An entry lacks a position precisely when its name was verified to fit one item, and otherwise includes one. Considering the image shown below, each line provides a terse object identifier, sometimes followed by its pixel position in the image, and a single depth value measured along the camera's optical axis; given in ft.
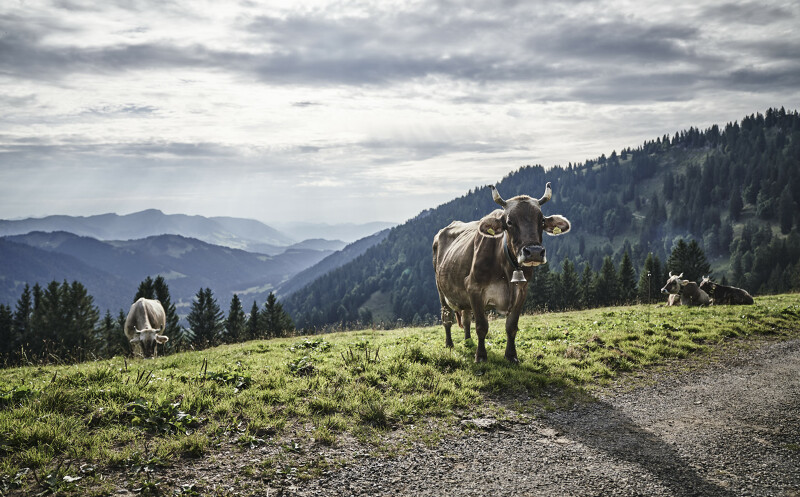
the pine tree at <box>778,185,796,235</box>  650.84
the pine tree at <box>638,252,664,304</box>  253.85
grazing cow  75.77
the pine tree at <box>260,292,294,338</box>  267.18
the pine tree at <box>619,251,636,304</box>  298.35
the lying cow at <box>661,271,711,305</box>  81.24
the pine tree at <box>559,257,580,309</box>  304.50
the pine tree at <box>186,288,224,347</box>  293.84
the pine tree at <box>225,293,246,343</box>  266.36
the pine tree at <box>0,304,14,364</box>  229.93
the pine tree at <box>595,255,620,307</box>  298.76
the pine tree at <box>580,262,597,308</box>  300.28
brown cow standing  31.35
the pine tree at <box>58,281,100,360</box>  237.86
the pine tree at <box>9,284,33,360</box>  242.78
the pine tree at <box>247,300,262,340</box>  265.38
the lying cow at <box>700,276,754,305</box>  79.46
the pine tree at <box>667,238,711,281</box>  276.92
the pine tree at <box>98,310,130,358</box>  235.81
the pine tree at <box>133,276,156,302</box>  227.61
